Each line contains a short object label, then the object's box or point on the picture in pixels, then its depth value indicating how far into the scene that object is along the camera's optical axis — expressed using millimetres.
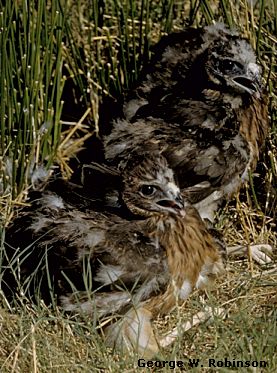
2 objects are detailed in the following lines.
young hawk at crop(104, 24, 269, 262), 4898
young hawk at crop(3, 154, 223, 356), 4215
